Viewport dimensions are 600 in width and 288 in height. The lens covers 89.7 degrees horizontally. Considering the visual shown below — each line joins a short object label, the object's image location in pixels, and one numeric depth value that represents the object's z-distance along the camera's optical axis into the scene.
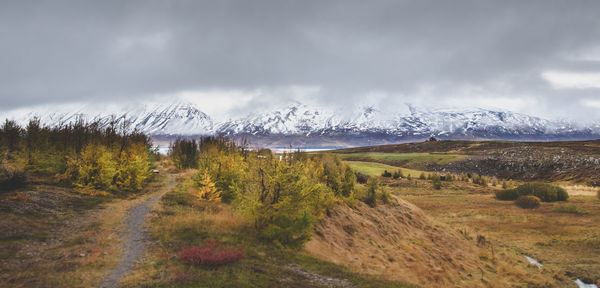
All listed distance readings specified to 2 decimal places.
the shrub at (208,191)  29.97
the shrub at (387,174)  79.59
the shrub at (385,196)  32.23
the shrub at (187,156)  69.81
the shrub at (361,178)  61.45
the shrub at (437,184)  61.47
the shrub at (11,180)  23.10
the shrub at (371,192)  31.12
